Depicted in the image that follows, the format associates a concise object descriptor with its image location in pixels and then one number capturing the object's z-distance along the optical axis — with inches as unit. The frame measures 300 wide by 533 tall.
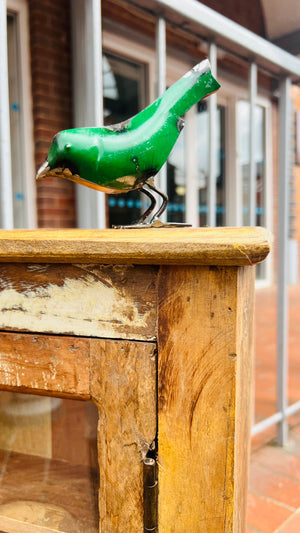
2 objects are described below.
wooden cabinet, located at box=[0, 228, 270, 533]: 21.2
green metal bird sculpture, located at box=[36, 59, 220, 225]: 24.8
